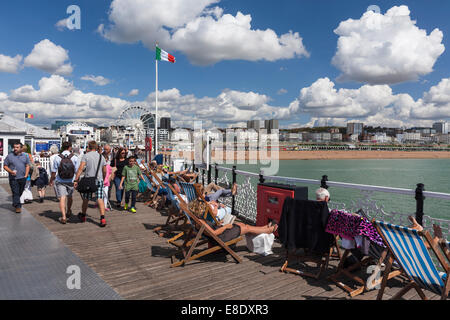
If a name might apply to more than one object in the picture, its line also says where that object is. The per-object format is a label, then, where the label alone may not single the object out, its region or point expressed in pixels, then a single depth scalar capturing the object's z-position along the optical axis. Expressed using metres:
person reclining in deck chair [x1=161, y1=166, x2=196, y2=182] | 7.51
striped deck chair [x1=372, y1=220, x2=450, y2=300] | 2.46
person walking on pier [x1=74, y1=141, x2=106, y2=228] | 5.82
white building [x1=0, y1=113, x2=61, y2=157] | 15.20
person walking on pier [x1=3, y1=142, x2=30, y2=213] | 6.65
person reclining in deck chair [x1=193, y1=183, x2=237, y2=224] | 4.70
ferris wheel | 50.31
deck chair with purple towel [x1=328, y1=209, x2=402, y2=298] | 3.12
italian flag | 18.95
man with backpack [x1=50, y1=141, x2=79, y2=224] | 5.90
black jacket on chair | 3.66
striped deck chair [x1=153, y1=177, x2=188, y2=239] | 5.36
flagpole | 18.28
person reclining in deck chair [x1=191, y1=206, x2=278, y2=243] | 4.06
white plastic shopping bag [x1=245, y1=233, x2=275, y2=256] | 4.41
